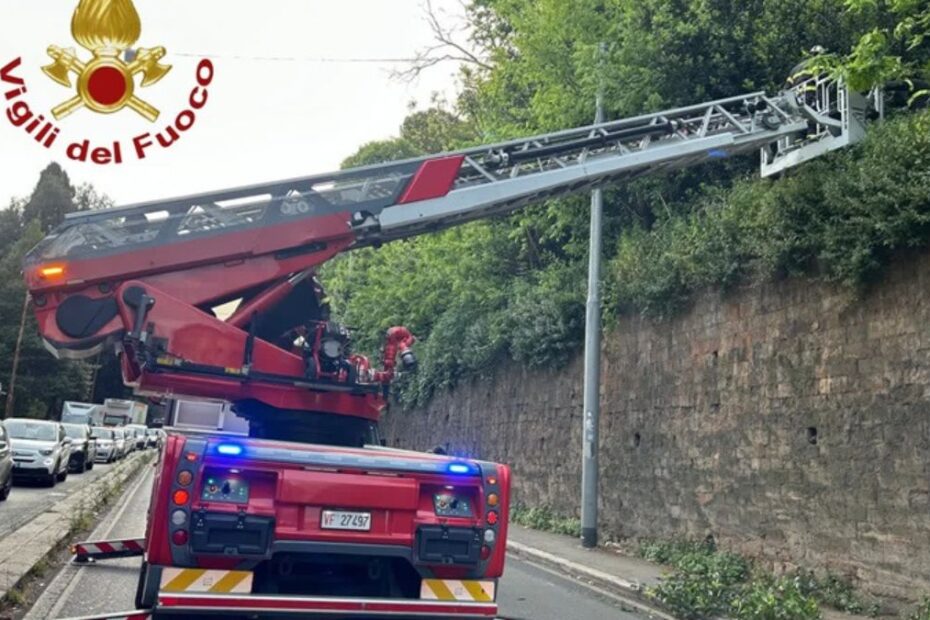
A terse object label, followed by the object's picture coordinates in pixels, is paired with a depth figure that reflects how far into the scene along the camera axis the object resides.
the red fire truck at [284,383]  5.59
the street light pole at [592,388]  14.63
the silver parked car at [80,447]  27.88
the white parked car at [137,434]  48.28
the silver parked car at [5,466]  16.69
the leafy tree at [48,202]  69.50
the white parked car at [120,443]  39.53
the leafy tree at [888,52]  8.84
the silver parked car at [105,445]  36.97
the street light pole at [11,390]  39.38
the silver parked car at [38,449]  20.95
